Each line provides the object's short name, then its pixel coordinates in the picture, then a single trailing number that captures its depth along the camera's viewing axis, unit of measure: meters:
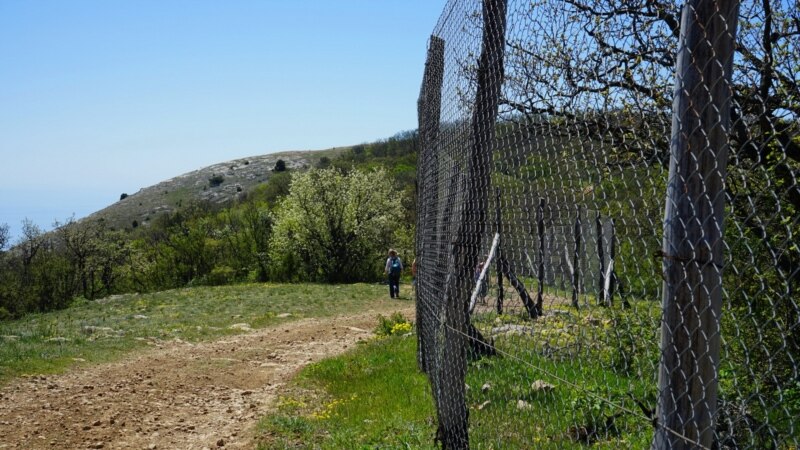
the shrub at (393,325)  13.16
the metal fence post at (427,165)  6.24
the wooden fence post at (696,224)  1.87
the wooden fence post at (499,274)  3.59
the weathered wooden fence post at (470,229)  3.88
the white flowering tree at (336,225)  36.00
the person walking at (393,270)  22.19
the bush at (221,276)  40.59
